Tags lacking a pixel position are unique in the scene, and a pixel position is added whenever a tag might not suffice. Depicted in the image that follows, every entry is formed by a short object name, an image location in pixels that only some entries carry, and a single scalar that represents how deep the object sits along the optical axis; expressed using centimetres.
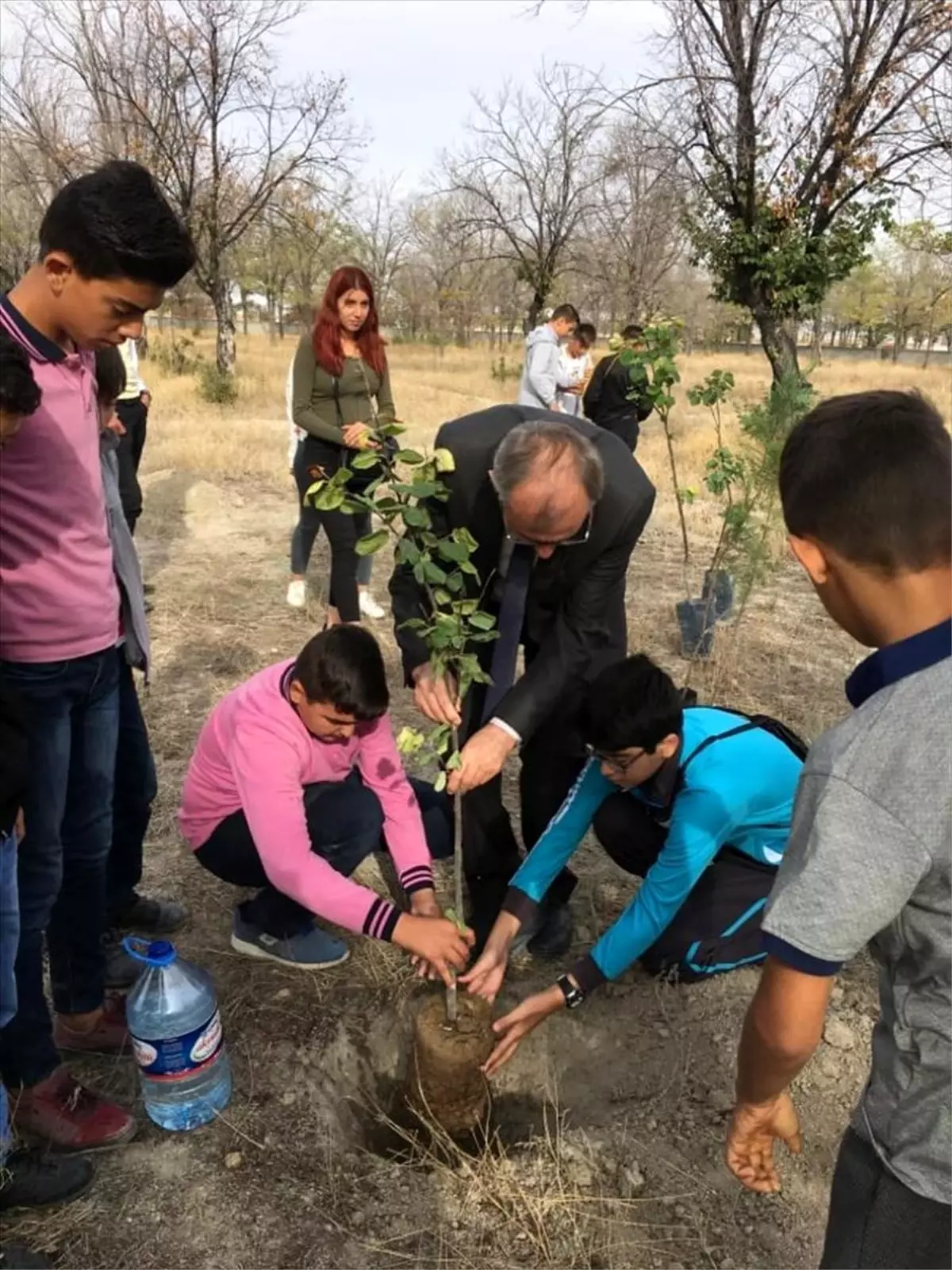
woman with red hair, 437
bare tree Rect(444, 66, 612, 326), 1827
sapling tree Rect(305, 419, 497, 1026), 169
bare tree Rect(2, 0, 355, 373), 1379
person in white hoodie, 718
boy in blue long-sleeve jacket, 214
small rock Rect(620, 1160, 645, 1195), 196
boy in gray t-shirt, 92
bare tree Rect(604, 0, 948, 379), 818
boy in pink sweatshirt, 212
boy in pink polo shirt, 158
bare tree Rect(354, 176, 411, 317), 3675
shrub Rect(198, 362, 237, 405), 1434
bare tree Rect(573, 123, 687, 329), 1933
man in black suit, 213
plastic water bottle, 192
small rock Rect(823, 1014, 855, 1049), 234
